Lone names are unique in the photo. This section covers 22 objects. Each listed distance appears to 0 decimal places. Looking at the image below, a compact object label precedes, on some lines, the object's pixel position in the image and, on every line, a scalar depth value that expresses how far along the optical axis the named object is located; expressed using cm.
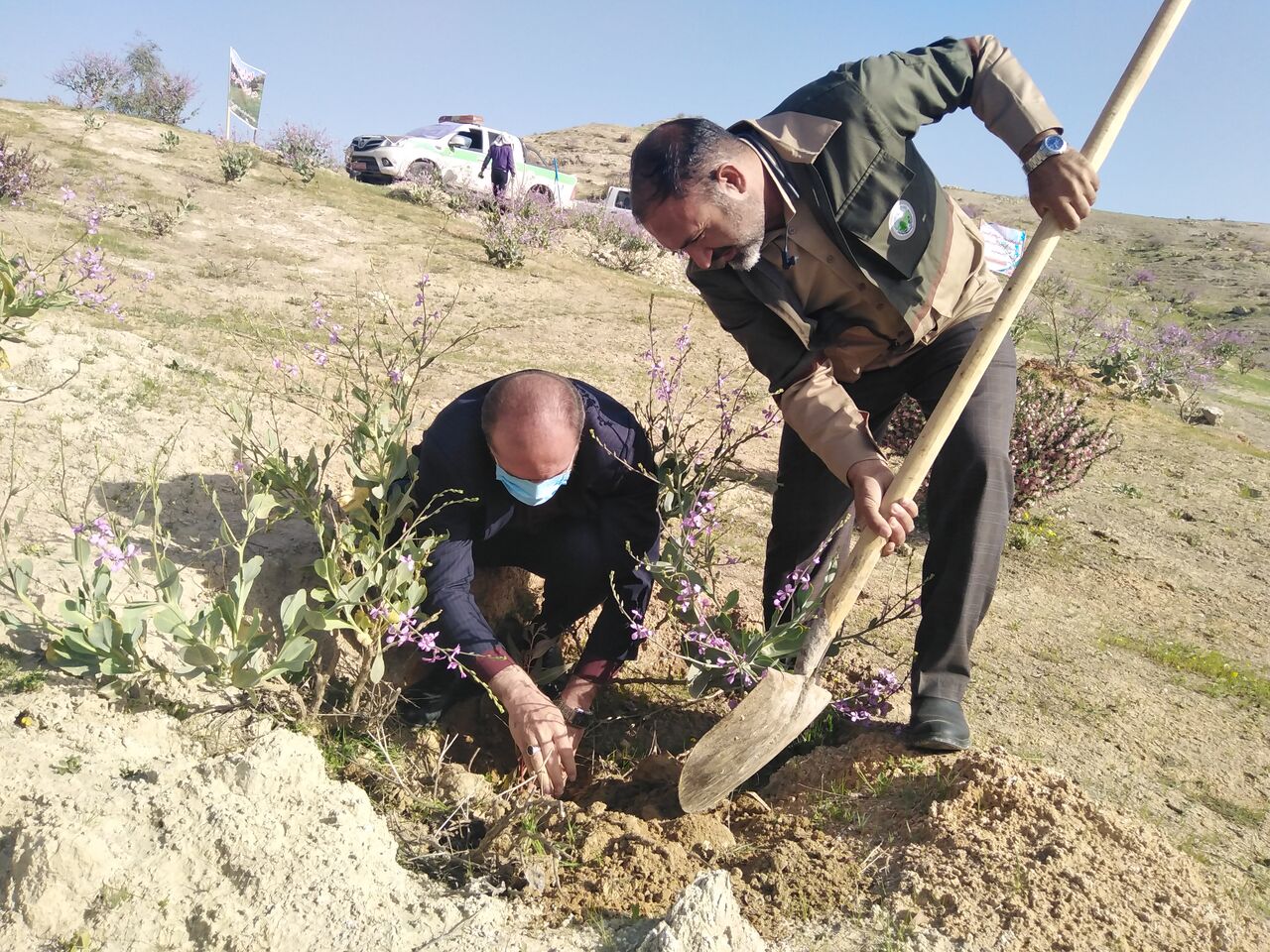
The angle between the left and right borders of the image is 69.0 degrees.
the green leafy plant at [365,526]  230
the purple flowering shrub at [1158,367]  869
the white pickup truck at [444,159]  1561
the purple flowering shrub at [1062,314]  1018
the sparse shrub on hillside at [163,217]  798
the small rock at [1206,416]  831
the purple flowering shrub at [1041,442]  464
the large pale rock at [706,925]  162
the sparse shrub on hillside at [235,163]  1084
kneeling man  238
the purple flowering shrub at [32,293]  305
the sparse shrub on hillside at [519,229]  953
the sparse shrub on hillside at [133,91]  2514
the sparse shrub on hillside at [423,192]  1286
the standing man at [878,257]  225
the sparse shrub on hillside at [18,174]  752
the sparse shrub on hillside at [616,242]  1211
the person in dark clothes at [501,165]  1506
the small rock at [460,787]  232
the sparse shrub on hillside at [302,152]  1211
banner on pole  1542
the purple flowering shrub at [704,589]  247
